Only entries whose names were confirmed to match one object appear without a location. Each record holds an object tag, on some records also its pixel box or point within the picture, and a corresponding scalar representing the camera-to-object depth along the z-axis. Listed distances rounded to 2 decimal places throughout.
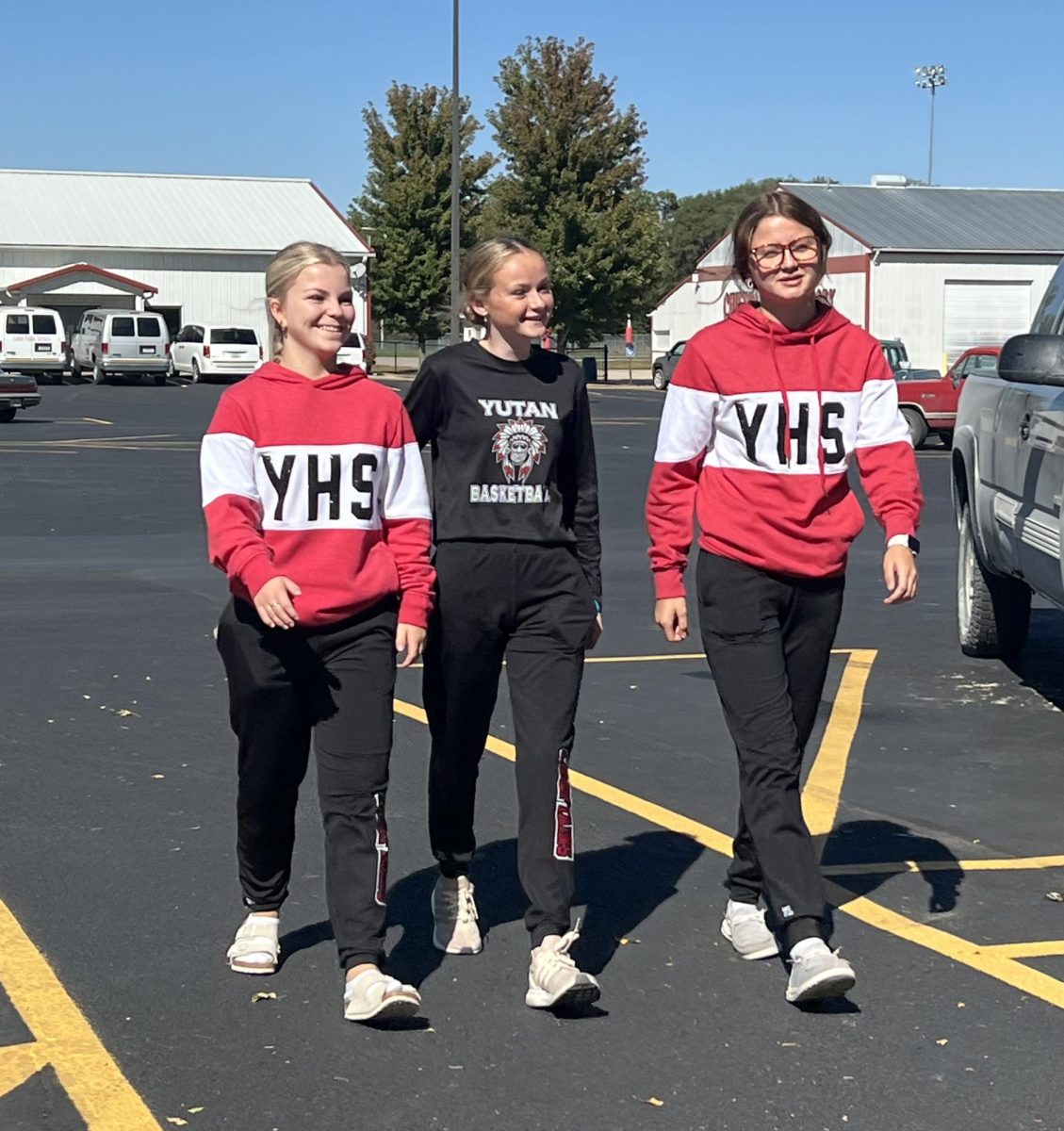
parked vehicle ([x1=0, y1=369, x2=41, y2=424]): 33.84
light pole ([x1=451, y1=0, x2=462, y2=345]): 35.22
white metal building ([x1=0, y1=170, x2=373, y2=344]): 61.81
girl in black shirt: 4.59
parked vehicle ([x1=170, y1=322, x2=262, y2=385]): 53.72
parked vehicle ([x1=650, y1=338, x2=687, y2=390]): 52.06
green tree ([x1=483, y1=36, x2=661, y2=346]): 54.09
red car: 28.41
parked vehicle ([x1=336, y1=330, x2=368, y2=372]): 48.40
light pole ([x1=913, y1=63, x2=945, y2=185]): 102.75
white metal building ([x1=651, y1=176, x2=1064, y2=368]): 53.91
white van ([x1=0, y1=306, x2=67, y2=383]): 50.84
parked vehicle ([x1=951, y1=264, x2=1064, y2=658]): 7.41
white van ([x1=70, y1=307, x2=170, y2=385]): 52.16
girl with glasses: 4.61
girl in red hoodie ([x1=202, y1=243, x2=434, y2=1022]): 4.37
